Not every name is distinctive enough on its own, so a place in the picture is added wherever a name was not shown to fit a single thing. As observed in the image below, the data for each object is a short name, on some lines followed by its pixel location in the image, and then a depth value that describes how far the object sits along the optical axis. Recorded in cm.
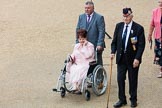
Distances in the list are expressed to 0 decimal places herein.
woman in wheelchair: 1734
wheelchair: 1739
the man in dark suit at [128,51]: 1568
